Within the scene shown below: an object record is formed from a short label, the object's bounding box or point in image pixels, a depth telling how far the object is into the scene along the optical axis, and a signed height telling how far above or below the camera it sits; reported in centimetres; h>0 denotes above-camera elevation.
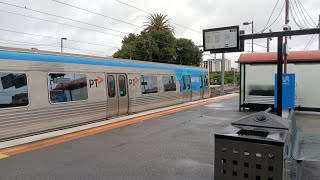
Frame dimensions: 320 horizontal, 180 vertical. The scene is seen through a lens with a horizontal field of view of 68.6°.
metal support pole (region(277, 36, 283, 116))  386 +3
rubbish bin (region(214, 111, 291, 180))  228 -72
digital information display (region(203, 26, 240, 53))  560 +102
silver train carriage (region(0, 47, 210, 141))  578 -26
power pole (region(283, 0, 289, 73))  1286 +361
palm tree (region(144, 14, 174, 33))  4128 +1008
